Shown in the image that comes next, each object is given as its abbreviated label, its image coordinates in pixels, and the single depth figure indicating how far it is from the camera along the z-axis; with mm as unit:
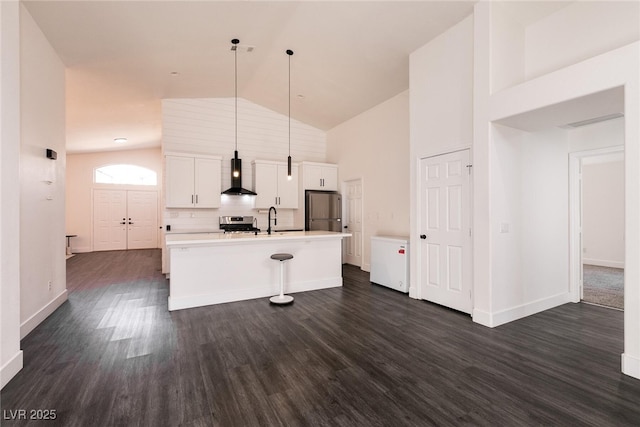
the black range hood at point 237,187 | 6339
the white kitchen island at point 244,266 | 4016
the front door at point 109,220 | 9742
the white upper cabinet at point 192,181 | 5961
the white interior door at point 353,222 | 6805
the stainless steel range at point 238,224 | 6527
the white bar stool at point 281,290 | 4184
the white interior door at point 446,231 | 3775
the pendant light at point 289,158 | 4807
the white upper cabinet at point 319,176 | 7059
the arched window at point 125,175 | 9836
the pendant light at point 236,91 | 4576
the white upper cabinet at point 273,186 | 6762
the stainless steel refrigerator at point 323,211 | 7000
